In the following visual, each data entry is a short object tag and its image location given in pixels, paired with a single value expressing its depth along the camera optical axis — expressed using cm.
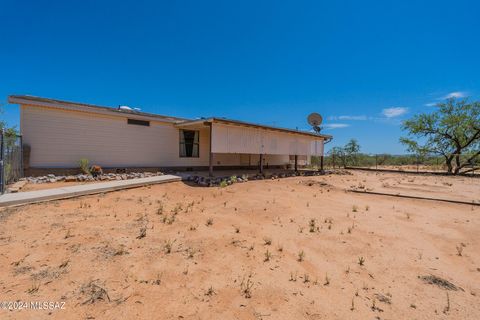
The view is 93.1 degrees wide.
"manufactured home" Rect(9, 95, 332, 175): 872
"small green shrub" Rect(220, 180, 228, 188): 904
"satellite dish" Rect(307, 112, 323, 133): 1802
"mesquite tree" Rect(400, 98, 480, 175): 1794
